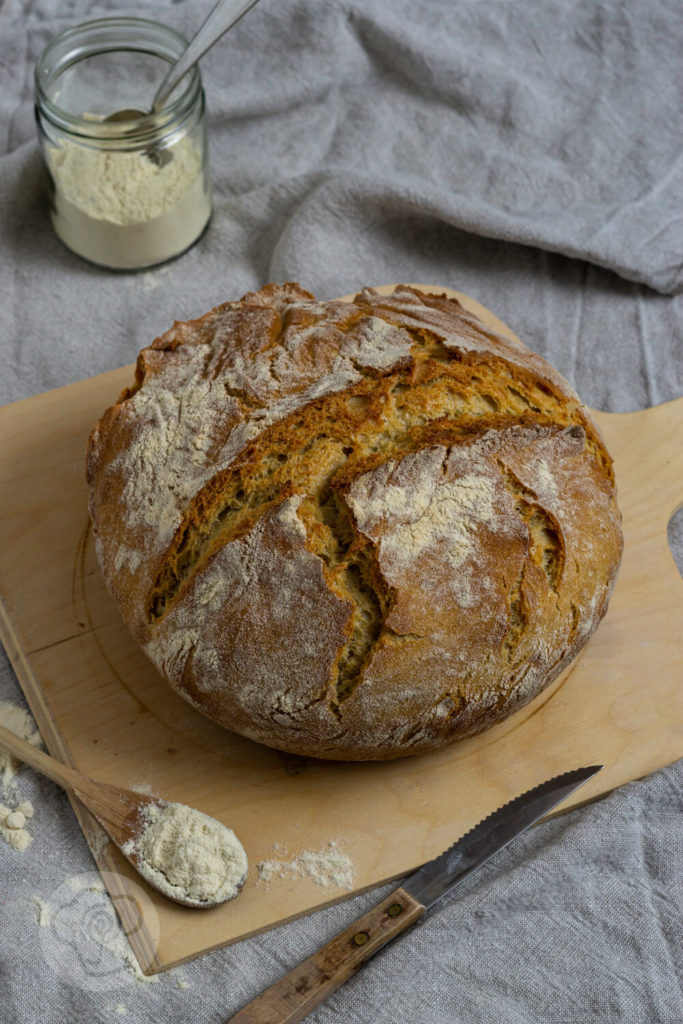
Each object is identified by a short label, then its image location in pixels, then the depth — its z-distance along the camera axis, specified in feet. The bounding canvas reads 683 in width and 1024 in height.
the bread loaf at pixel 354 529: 6.51
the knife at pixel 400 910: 6.42
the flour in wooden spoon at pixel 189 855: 6.59
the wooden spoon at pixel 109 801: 6.82
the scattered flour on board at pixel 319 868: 6.81
